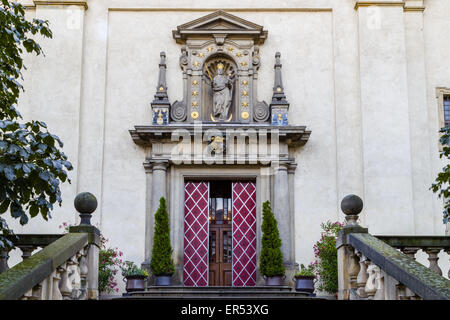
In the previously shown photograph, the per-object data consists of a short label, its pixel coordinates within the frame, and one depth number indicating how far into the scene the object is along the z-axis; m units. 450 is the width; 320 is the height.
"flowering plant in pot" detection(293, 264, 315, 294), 13.26
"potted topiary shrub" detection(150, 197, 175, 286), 13.72
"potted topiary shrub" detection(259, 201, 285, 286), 13.71
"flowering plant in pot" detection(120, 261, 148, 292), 13.41
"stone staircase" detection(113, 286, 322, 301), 10.88
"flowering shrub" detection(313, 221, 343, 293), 14.08
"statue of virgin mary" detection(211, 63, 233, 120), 15.84
